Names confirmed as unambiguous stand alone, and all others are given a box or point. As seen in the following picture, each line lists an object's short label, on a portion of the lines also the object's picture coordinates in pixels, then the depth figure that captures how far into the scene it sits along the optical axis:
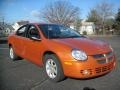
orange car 2.46
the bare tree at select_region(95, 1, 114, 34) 33.24
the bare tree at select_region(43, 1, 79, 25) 29.05
